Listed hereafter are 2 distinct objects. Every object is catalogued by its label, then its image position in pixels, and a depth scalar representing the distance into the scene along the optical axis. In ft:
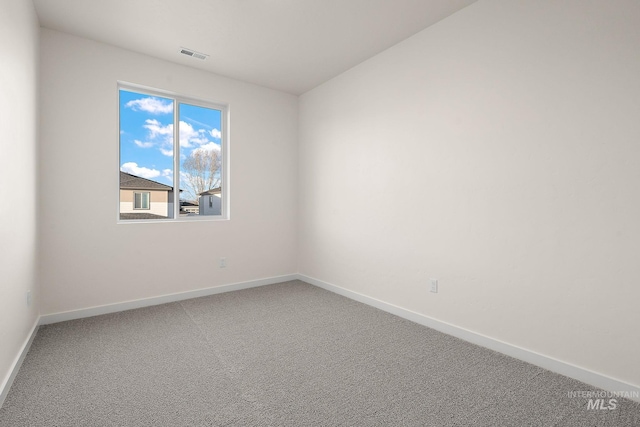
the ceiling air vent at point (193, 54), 10.60
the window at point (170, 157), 11.24
